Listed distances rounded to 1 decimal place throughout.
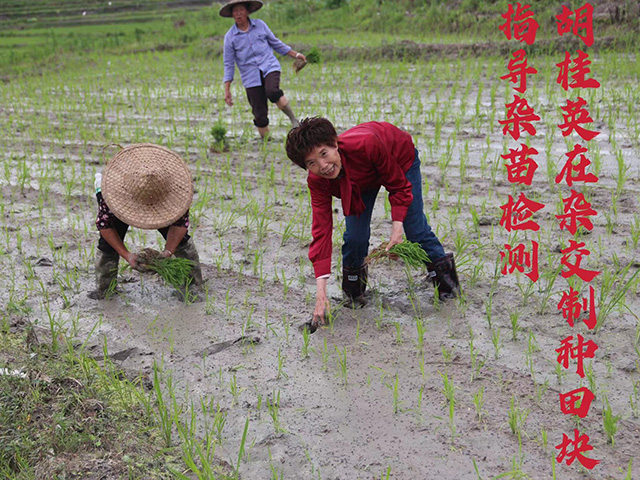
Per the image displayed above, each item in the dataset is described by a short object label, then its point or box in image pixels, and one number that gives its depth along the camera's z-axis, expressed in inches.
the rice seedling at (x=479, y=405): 94.2
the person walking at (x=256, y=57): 228.8
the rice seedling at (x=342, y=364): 105.9
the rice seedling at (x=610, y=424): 86.0
